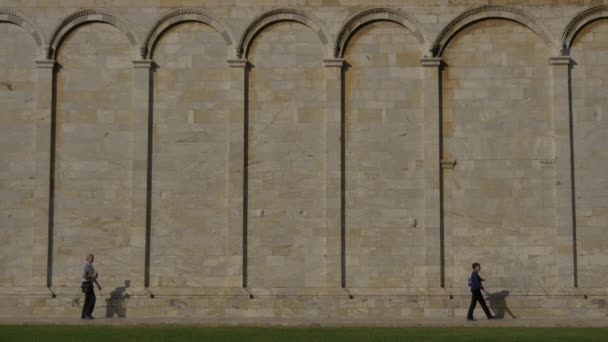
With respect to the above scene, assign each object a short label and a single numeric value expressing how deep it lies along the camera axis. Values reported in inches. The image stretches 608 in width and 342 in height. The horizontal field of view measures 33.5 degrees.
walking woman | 1074.1
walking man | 1079.6
